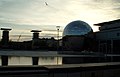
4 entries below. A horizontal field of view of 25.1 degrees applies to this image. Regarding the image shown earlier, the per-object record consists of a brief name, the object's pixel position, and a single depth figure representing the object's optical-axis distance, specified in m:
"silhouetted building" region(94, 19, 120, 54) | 66.00
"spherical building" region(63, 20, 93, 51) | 80.75
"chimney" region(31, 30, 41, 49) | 97.35
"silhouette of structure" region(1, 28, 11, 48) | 91.43
